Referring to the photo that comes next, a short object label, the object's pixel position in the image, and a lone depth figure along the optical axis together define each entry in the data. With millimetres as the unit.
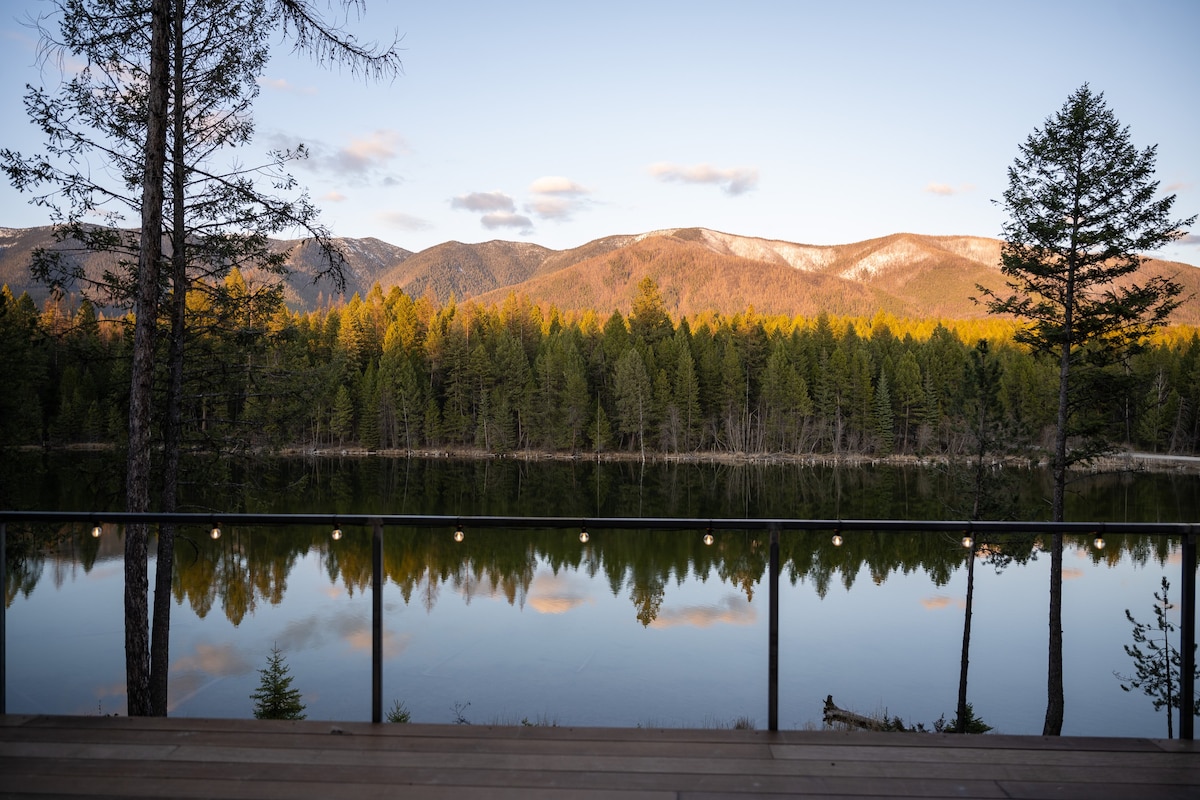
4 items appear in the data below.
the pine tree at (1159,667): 9188
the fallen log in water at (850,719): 11156
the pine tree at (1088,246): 14828
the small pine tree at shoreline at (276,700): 10688
